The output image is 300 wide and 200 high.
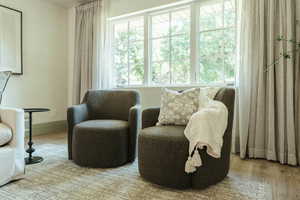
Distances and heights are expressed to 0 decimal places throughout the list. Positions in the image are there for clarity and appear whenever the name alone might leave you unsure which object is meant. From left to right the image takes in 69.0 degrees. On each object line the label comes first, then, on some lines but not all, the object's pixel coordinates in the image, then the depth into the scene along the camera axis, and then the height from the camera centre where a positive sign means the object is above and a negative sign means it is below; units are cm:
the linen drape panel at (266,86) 225 +14
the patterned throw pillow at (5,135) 172 -28
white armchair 168 -41
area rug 155 -69
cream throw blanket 153 -25
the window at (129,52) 351 +79
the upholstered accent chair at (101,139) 210 -39
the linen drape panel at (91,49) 365 +85
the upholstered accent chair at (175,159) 162 -47
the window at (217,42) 279 +75
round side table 225 -63
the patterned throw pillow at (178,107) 203 -8
